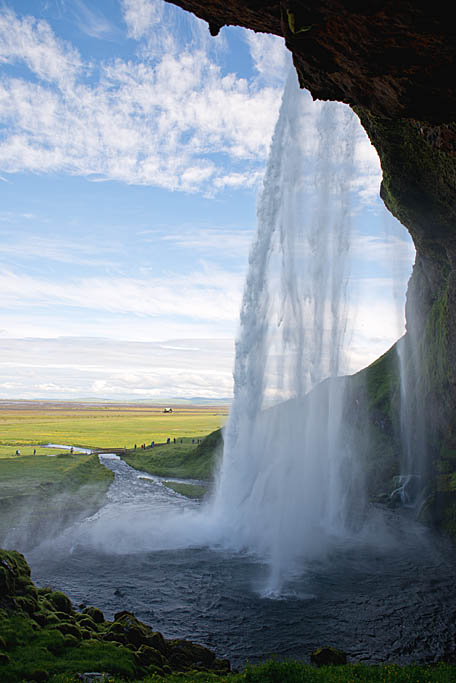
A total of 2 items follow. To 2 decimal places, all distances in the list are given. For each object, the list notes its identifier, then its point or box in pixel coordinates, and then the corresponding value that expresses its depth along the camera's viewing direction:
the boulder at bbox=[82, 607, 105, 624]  17.34
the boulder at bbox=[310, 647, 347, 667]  14.94
